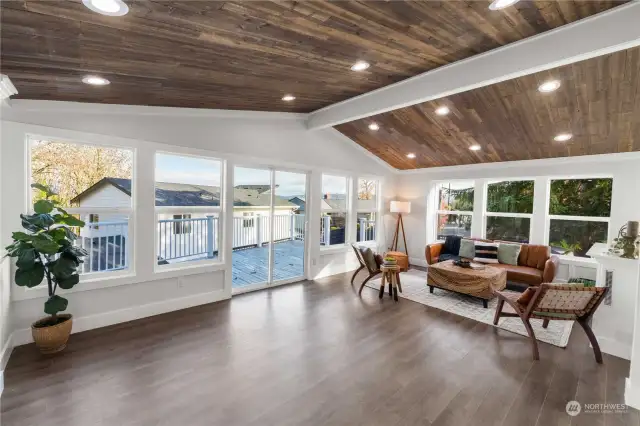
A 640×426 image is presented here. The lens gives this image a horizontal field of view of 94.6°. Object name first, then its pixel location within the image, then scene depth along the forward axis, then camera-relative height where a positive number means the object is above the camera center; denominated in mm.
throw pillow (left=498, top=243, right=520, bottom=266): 5465 -836
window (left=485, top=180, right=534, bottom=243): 5984 -34
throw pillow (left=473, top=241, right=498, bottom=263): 5689 -872
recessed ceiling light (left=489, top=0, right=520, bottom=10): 2001 +1412
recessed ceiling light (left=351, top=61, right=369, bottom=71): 2958 +1422
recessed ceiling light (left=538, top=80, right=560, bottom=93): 3264 +1396
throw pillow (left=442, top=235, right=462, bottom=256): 6364 -833
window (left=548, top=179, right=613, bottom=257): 5145 -55
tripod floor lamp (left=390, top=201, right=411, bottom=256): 7164 -201
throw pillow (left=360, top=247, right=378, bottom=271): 4906 -909
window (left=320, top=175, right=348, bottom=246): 6195 -147
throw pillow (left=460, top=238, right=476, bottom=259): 5875 -830
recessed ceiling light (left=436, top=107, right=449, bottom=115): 4241 +1403
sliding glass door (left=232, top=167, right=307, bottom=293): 5000 -424
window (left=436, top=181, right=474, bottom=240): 6840 -31
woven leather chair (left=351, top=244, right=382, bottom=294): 4902 -1049
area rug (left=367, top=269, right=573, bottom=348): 3525 -1476
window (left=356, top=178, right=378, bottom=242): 6969 -116
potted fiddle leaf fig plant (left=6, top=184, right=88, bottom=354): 2688 -642
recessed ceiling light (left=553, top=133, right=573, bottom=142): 4528 +1148
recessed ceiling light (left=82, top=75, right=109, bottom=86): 2533 +1022
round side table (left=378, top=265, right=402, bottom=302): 4691 -1157
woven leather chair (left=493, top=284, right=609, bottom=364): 2787 -945
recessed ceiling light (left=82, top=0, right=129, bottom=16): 1503 +996
